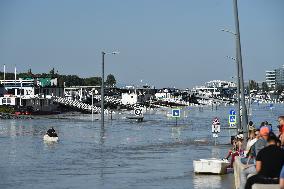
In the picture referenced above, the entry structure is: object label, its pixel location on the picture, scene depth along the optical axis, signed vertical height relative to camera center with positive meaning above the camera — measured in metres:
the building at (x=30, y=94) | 150.50 +6.54
